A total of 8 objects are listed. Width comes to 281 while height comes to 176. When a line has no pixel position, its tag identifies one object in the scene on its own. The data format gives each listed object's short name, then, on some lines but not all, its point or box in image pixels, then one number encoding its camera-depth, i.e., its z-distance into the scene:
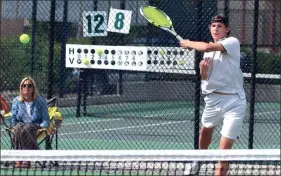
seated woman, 16.83
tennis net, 11.74
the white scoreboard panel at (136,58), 18.14
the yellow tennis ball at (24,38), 18.87
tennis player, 14.61
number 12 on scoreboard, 18.62
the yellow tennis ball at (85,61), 18.53
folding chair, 16.99
